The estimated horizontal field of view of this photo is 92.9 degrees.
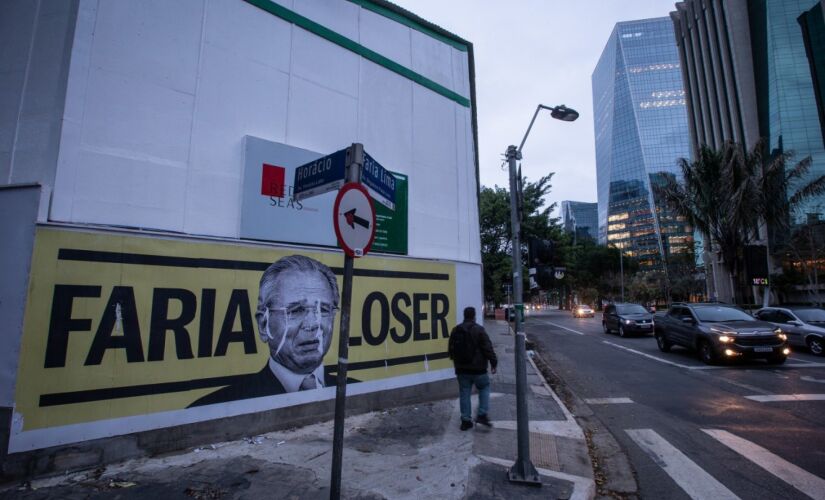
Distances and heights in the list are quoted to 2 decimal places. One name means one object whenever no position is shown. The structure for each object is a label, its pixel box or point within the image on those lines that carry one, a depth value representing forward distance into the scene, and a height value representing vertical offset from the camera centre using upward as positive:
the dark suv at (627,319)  18.64 -0.93
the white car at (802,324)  12.22 -0.78
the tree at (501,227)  28.98 +5.48
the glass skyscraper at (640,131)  108.31 +48.27
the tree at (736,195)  20.34 +5.59
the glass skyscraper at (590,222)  190.98 +39.25
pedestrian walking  5.83 -0.90
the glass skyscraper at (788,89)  43.28 +23.47
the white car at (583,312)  43.56 -1.32
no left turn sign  3.08 +0.65
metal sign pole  2.90 -0.66
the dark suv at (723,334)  10.23 -0.93
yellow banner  4.18 -0.33
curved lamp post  4.01 -0.75
